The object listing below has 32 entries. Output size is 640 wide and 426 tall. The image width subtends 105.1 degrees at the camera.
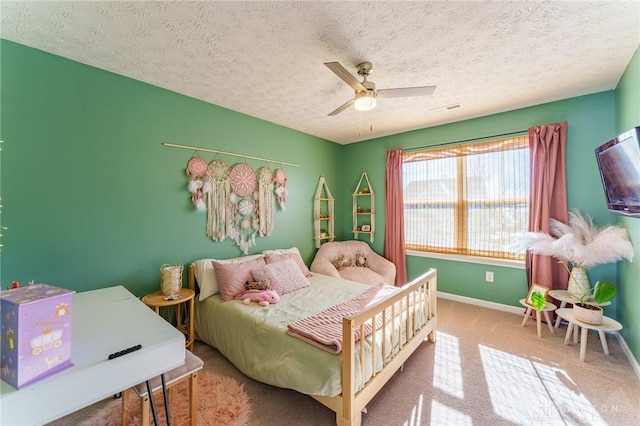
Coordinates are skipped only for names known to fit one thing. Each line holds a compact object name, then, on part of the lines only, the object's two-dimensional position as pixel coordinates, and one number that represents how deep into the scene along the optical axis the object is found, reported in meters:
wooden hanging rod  2.55
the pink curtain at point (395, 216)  3.99
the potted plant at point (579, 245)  2.16
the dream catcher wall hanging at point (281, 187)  3.52
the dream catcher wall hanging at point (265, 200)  3.30
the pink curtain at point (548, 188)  2.79
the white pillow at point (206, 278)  2.52
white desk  0.81
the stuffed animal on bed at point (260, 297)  2.30
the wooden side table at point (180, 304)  2.11
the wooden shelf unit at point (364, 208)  4.35
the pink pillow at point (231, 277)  2.44
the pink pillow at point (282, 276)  2.59
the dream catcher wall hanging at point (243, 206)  3.04
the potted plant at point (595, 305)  2.13
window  3.14
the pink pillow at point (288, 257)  2.96
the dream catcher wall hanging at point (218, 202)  2.84
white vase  2.41
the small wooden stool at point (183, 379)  1.37
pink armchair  3.55
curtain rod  3.09
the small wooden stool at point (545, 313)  2.57
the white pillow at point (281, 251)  3.22
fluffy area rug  1.61
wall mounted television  1.55
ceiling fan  1.95
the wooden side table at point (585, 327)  2.07
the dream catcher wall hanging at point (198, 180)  2.66
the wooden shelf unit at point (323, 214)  4.16
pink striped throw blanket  1.56
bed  1.48
